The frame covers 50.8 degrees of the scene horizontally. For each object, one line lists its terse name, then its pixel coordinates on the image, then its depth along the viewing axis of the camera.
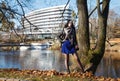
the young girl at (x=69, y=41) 4.52
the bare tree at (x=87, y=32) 5.03
